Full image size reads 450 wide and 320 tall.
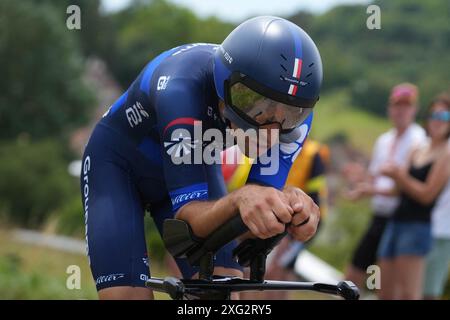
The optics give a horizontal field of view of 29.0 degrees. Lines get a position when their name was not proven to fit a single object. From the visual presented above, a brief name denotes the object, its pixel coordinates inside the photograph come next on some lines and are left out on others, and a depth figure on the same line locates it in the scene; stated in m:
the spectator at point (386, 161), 9.20
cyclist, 3.74
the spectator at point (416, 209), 8.53
